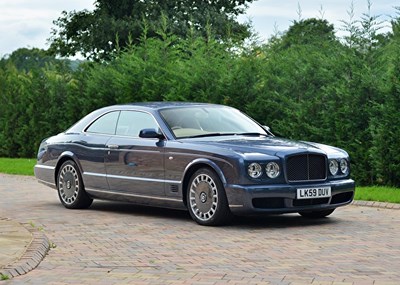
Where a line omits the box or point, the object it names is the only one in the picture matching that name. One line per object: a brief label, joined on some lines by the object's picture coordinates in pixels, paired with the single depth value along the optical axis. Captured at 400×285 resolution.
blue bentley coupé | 13.05
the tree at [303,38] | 21.92
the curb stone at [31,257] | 9.41
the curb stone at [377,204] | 15.80
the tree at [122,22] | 49.50
